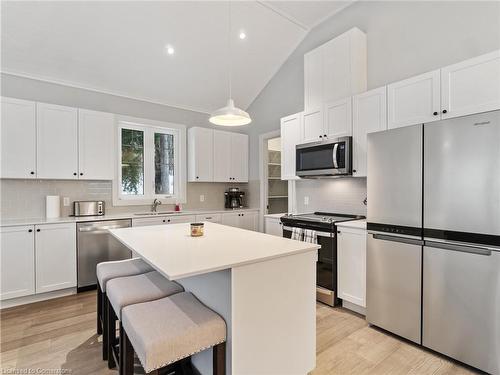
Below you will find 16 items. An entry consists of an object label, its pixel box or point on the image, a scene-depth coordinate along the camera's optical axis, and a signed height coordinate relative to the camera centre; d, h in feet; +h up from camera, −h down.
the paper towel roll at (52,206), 11.23 -0.85
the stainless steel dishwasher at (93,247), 10.73 -2.53
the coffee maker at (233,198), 16.52 -0.76
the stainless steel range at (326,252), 9.43 -2.36
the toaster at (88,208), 11.58 -0.97
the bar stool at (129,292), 5.34 -2.22
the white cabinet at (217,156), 14.99 +1.76
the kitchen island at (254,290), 4.59 -2.00
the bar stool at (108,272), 6.59 -2.18
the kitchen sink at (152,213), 12.72 -1.34
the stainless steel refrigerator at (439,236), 5.86 -1.24
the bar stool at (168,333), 3.96 -2.29
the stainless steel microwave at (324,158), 9.70 +1.04
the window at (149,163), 13.66 +1.21
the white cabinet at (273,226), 11.78 -1.81
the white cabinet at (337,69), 10.52 +4.76
